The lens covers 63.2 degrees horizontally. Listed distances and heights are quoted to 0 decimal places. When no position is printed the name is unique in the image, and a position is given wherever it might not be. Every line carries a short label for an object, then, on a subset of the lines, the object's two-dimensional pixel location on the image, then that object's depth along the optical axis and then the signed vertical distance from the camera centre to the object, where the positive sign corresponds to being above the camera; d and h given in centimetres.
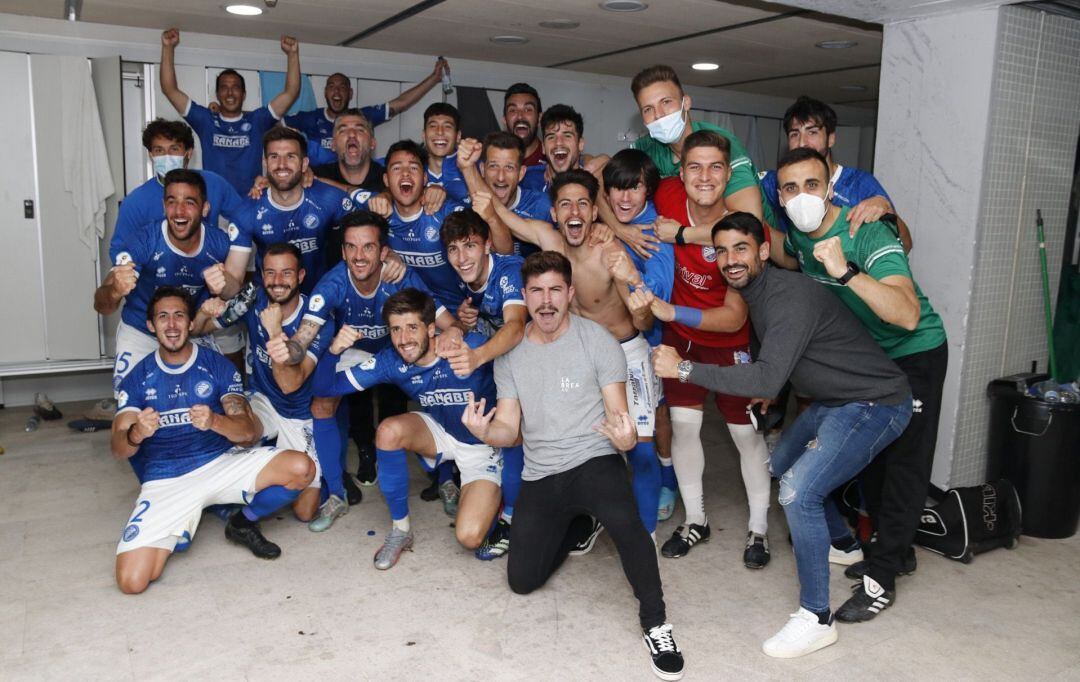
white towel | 541 +35
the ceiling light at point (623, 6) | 425 +106
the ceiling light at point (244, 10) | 464 +108
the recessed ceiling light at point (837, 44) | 532 +112
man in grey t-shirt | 325 -74
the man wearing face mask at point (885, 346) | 299 -42
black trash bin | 379 -99
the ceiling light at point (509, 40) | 543 +111
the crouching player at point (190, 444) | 351 -96
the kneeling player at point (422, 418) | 361 -86
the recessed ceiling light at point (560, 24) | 486 +109
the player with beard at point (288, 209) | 410 +2
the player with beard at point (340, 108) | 557 +71
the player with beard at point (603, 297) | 357 -32
